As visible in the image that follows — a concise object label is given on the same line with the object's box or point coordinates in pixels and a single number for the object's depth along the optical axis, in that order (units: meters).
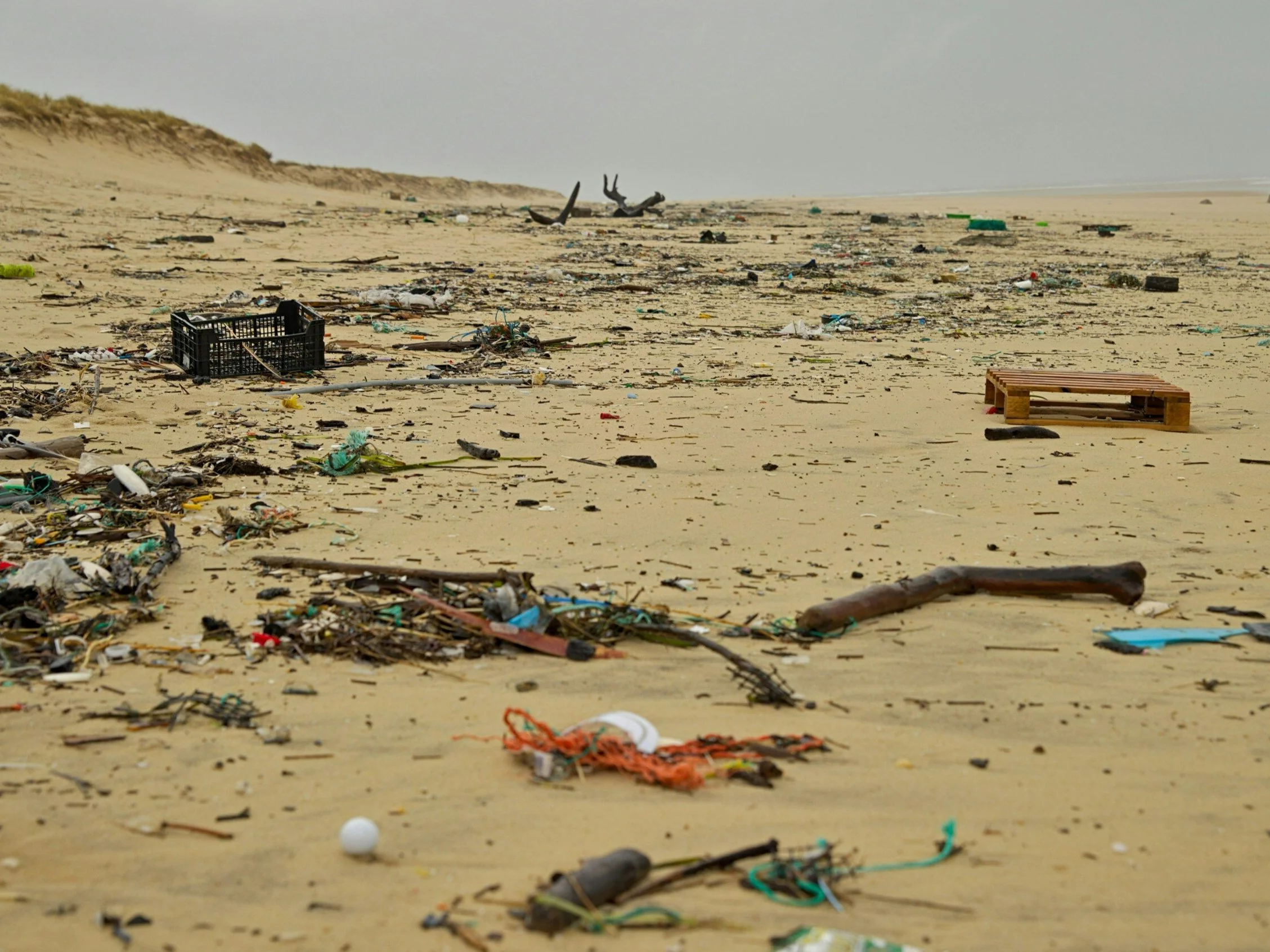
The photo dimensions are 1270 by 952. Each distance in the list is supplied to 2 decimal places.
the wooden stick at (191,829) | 2.39
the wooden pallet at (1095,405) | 6.60
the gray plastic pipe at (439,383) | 7.24
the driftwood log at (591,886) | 2.09
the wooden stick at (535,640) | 3.37
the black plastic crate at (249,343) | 7.24
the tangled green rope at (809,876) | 2.20
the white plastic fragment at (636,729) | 2.77
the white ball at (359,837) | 2.31
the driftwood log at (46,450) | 5.18
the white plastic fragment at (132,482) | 4.60
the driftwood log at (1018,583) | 3.80
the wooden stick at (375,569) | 3.75
